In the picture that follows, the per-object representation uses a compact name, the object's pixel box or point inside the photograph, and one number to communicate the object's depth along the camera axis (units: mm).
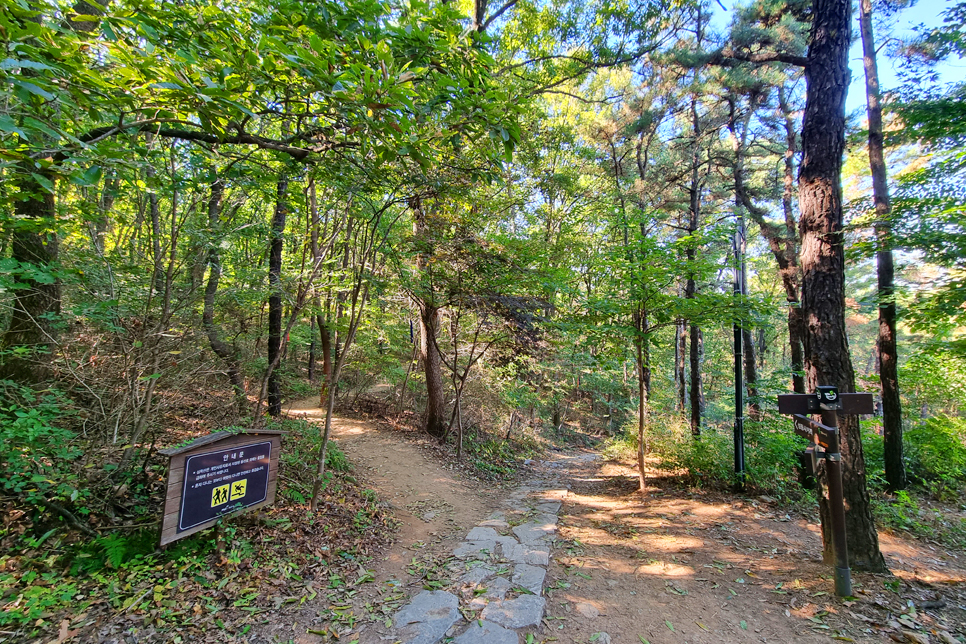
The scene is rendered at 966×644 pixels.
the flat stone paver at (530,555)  4055
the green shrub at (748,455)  6391
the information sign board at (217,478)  3004
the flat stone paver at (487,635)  2754
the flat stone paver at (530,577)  3496
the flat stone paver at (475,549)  4152
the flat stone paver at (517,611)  2984
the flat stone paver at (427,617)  2799
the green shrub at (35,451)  2865
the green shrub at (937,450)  7305
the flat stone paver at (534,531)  4680
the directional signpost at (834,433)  3188
